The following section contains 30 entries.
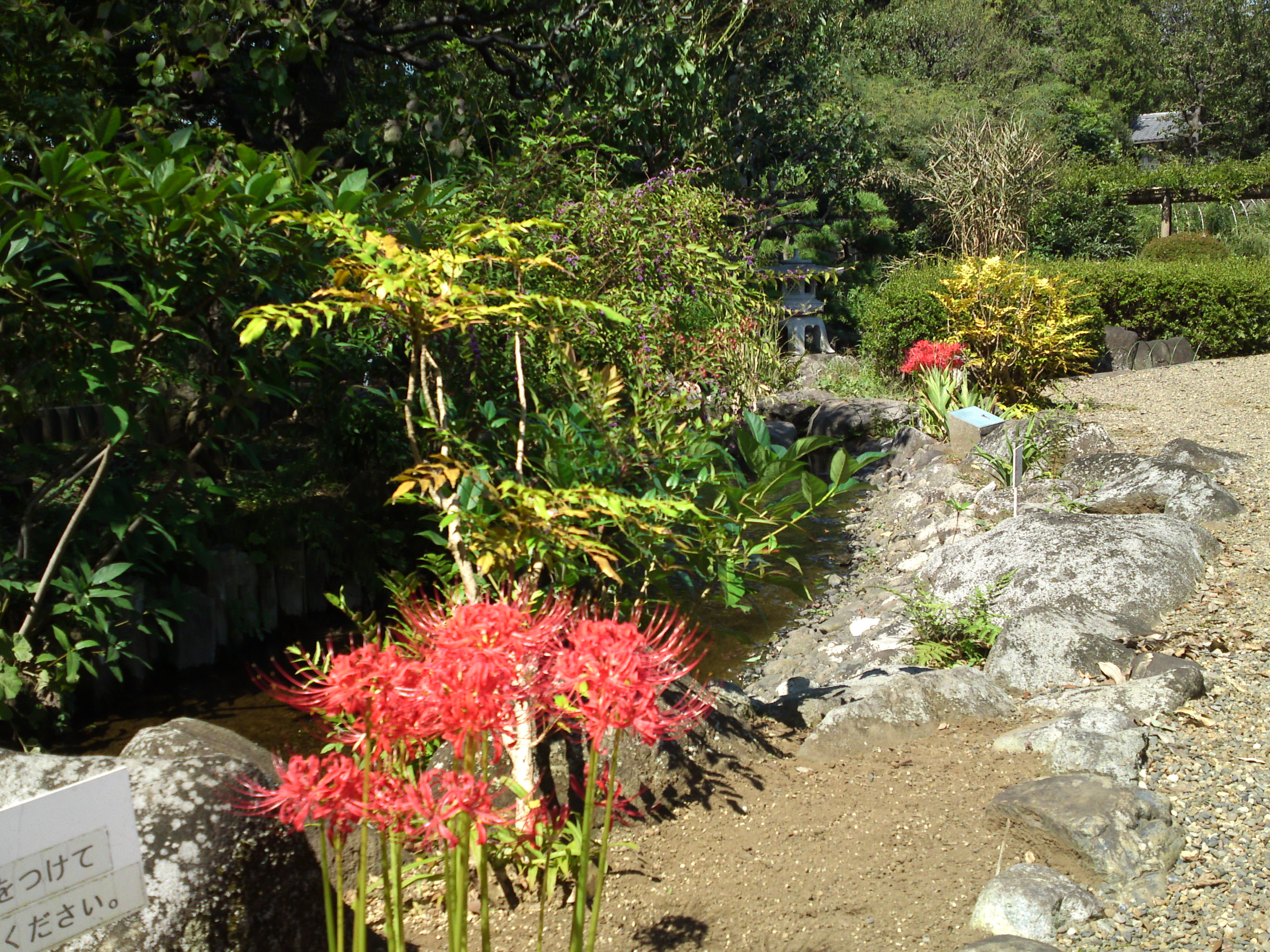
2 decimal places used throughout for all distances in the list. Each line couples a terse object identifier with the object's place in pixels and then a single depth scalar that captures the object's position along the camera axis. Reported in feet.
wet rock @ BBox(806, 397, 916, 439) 33.83
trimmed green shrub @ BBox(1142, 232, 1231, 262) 55.36
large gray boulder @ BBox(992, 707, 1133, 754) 10.39
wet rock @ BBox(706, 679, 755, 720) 11.41
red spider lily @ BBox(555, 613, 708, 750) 4.58
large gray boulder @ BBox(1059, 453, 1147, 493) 21.24
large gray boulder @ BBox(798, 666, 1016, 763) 11.48
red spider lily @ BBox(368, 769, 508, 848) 4.31
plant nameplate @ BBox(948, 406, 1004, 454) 26.09
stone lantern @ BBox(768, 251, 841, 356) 49.88
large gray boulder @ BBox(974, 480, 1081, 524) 21.39
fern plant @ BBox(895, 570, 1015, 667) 15.05
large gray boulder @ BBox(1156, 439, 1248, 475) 20.76
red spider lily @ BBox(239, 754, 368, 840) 4.54
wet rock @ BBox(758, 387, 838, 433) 38.29
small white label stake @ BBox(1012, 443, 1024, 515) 20.22
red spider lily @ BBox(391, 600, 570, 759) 4.47
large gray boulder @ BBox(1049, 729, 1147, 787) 9.64
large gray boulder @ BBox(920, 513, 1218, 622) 14.53
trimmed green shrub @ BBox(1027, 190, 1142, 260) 63.05
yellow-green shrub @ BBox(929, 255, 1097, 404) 32.07
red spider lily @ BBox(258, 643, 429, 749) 4.66
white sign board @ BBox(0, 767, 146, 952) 4.65
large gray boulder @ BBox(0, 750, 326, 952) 6.59
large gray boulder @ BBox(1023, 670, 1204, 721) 10.99
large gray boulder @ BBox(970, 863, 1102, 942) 7.66
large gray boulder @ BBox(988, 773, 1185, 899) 8.23
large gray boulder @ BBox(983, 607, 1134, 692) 12.74
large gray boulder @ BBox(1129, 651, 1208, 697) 11.23
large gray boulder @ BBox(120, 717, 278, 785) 7.68
